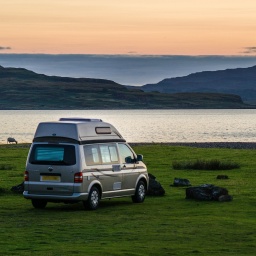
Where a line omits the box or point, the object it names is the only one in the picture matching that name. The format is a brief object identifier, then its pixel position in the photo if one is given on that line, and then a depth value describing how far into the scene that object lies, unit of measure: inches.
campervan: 989.8
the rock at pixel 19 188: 1224.2
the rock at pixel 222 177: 1487.5
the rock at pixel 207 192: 1099.3
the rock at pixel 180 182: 1326.3
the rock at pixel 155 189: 1197.0
